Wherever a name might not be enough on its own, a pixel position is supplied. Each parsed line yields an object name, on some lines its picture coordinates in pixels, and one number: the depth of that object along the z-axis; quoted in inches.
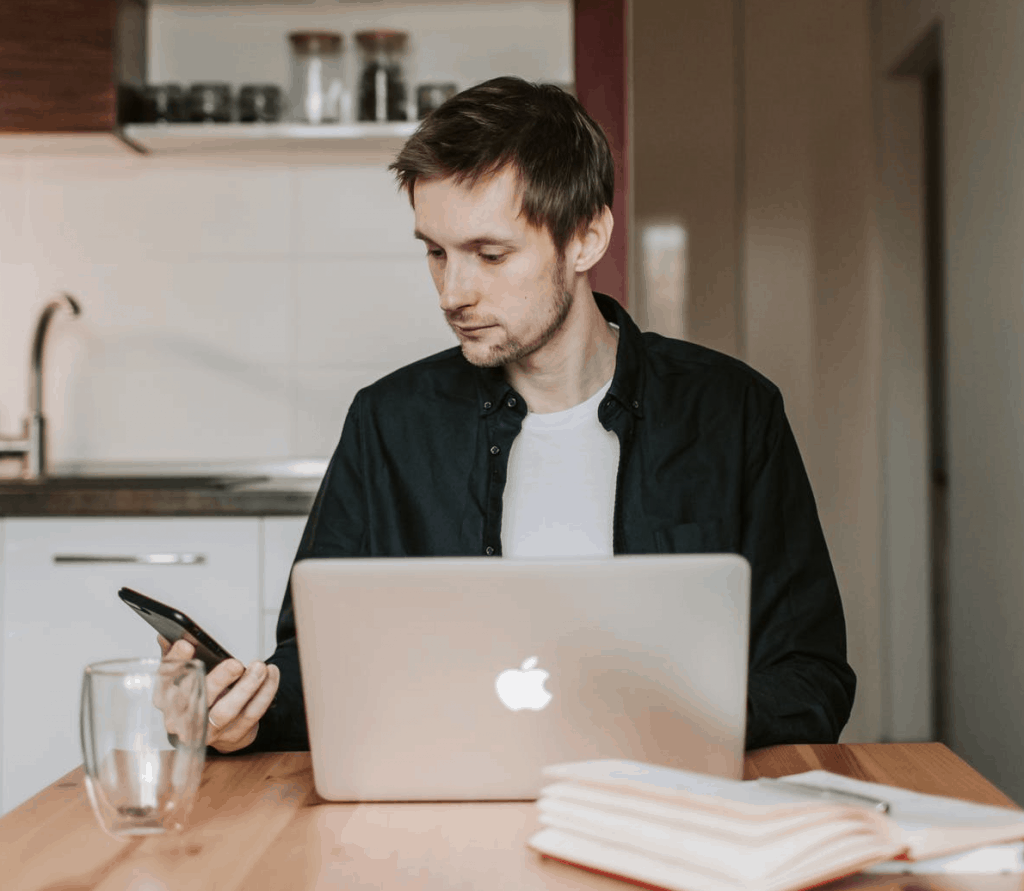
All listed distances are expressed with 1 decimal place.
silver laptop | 32.3
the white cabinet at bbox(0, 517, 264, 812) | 88.7
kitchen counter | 88.0
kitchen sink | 102.6
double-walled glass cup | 30.4
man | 56.1
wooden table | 28.9
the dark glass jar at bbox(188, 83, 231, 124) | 107.5
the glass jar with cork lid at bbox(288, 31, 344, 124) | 109.4
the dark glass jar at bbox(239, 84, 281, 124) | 108.3
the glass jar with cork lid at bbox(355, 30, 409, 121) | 108.5
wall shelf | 106.2
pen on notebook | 30.2
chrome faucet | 107.2
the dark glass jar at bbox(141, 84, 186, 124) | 108.0
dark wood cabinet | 103.1
